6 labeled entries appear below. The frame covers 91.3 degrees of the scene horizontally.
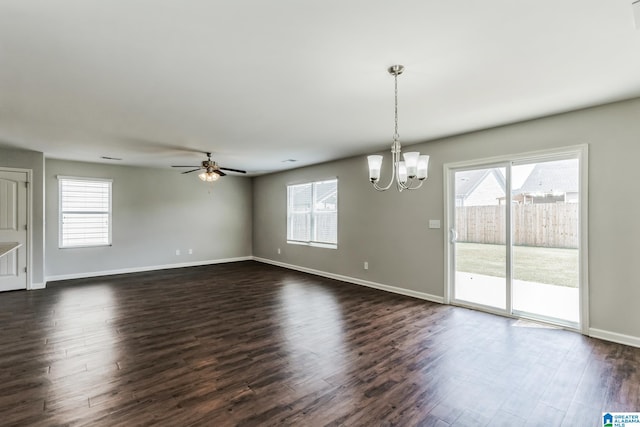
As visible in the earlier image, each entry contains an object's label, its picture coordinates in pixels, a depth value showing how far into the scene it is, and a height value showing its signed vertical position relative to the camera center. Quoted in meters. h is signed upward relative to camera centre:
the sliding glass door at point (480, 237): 4.11 -0.32
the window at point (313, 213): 6.59 +0.04
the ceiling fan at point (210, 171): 5.29 +0.75
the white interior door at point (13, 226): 5.29 -0.17
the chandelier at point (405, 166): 2.75 +0.44
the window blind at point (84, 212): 6.35 +0.08
